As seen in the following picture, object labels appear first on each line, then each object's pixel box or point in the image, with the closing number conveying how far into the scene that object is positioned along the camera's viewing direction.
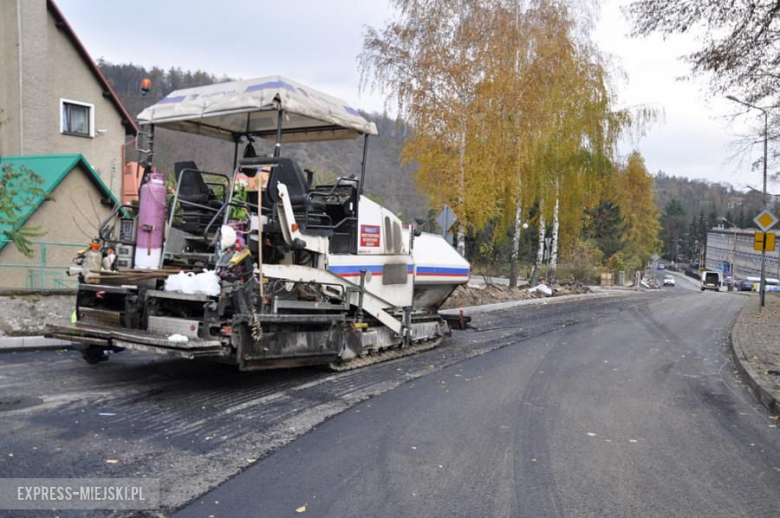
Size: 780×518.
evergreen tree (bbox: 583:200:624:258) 56.50
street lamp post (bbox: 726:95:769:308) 23.75
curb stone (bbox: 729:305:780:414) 7.31
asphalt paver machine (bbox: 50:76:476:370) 6.49
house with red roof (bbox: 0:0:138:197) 17.19
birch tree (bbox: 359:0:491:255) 21.12
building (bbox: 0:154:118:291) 12.27
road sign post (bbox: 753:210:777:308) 19.22
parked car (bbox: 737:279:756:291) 65.19
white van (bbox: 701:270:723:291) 62.57
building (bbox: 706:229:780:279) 96.16
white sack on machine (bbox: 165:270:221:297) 6.37
